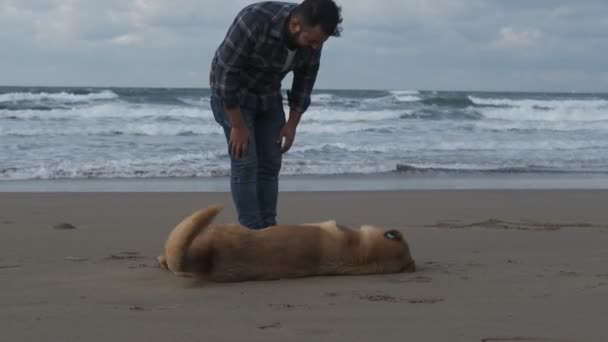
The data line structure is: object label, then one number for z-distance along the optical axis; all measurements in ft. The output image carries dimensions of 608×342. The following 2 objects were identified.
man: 26.89
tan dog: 25.41
